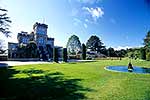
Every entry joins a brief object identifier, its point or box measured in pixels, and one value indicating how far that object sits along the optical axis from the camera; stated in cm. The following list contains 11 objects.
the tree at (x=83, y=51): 2856
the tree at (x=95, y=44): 4990
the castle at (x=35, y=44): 2872
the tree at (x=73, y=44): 4262
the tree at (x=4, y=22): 1284
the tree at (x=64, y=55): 2185
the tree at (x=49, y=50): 3356
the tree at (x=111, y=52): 4476
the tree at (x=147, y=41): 2811
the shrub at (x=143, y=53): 2576
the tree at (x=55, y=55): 2083
